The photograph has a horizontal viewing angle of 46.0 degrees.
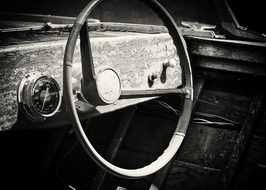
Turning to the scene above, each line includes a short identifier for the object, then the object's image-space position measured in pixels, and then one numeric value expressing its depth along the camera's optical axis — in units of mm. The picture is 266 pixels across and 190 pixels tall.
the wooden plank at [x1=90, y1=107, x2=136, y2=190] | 1976
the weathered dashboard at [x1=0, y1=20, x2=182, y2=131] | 1155
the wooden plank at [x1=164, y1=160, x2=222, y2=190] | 1954
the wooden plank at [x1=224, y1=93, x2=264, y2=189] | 1917
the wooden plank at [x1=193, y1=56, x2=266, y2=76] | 2088
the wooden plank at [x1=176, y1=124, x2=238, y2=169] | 2048
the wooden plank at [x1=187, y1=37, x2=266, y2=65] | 2031
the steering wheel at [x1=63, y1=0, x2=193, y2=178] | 1067
